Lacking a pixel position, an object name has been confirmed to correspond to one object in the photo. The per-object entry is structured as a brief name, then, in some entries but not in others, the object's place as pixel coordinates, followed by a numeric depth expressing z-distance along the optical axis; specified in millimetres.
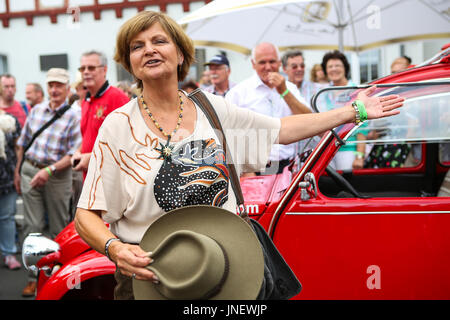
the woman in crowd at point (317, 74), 7547
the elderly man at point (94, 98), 4473
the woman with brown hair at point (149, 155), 1900
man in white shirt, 4695
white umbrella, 6387
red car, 2788
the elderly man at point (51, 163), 5141
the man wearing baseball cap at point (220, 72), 6344
